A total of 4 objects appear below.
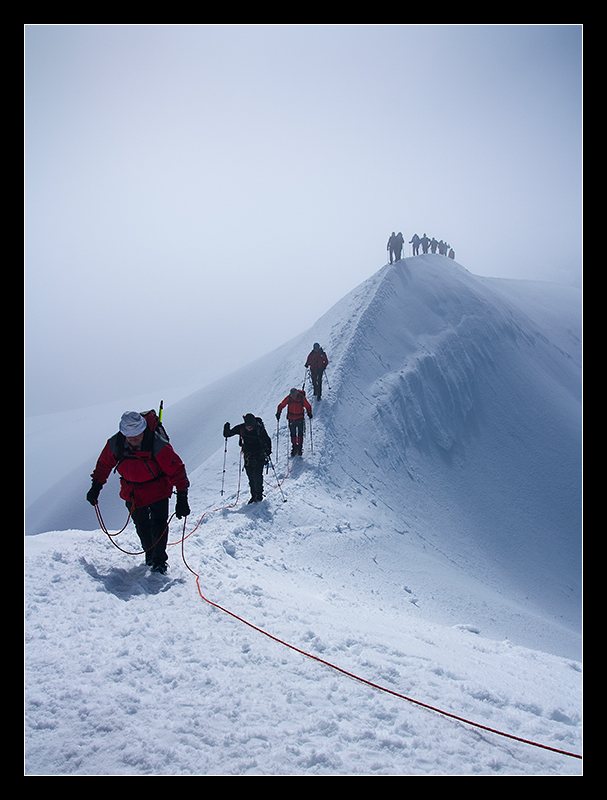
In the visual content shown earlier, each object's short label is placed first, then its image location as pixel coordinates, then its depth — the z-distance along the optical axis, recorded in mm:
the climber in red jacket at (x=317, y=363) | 14367
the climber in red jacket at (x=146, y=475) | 5453
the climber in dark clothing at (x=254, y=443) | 8930
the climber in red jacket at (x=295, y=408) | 11711
